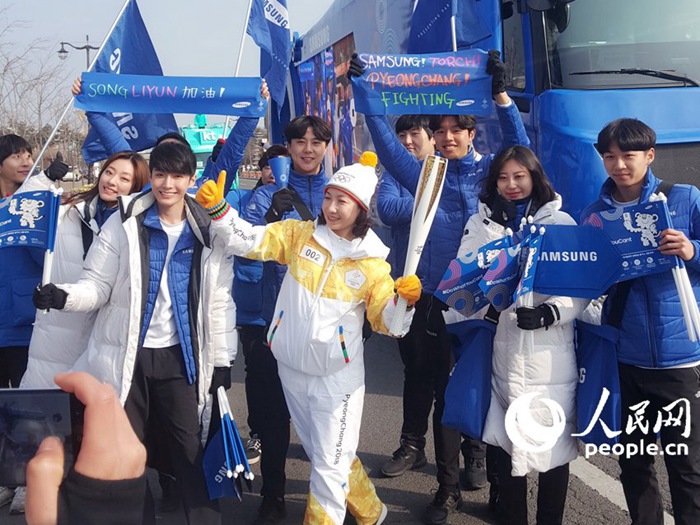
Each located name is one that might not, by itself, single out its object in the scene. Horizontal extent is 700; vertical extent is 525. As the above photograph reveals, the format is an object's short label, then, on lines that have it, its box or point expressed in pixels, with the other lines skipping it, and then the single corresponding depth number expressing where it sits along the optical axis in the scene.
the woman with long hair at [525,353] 3.08
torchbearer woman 3.18
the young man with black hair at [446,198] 3.81
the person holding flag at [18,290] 3.97
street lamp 15.13
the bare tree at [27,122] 13.01
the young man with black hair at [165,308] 3.22
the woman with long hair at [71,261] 3.66
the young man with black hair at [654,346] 3.03
